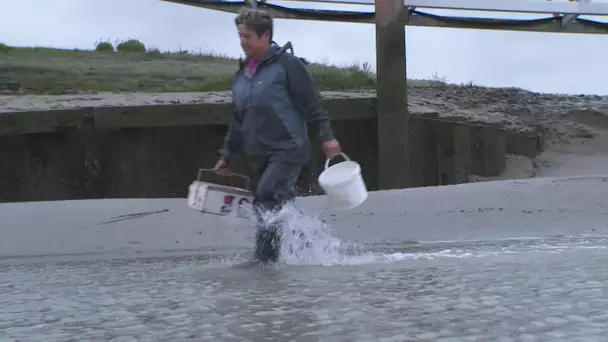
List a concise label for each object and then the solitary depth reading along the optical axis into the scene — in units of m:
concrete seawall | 9.50
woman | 4.78
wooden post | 9.39
